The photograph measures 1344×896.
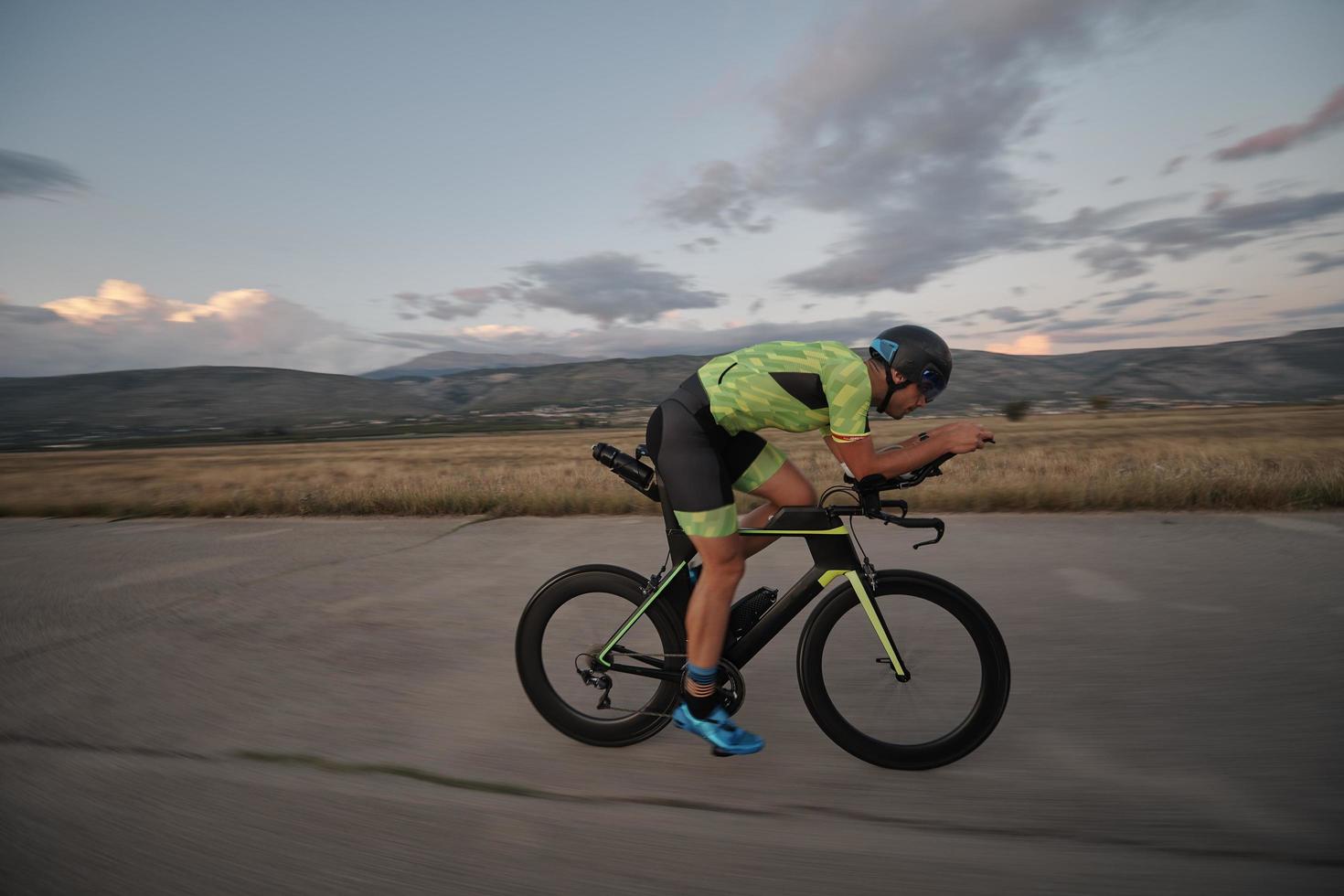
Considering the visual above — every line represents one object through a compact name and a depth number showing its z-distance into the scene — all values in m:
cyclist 2.51
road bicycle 2.50
